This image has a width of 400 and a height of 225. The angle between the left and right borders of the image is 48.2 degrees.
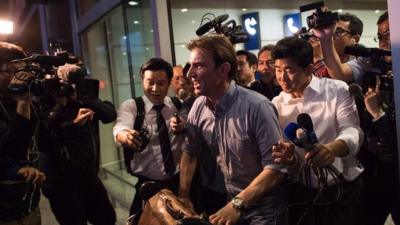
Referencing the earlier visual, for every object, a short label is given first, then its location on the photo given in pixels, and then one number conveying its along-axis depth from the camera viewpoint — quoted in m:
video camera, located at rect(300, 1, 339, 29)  2.23
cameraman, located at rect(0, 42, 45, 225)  2.34
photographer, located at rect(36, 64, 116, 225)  3.23
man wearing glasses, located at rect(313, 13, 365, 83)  2.30
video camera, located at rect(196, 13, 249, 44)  2.91
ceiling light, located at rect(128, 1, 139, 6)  5.09
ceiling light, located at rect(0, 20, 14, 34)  7.31
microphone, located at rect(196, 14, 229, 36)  2.99
